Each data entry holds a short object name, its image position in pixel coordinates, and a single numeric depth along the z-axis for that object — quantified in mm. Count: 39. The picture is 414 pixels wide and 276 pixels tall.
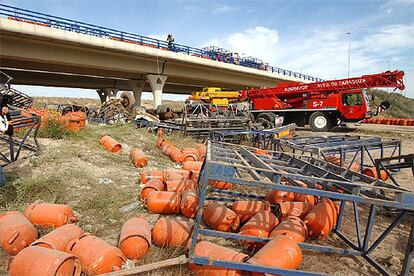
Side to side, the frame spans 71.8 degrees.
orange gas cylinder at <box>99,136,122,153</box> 8805
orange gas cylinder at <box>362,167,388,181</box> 6735
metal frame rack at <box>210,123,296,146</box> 9367
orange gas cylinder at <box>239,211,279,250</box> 3715
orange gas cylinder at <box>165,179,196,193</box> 5316
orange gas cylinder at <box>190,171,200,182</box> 6270
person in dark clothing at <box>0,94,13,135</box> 4604
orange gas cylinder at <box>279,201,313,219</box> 4266
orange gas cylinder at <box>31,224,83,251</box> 3123
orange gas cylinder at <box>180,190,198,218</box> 4547
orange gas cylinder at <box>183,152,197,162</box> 8234
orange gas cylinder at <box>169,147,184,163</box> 8766
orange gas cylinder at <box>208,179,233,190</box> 5969
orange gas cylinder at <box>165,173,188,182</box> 5735
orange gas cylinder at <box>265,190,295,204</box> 4785
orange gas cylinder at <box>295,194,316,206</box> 4934
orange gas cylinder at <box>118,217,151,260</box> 3359
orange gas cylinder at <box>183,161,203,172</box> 7182
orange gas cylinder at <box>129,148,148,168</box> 7690
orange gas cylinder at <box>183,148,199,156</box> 8901
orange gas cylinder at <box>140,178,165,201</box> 5078
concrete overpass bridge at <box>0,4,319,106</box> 15430
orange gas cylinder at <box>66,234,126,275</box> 3021
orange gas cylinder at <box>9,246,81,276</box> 2643
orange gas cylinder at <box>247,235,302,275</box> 2980
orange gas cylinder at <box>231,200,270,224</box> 4293
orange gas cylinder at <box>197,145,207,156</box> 9151
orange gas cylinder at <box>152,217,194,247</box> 3621
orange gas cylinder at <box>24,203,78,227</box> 4004
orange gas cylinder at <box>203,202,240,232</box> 4059
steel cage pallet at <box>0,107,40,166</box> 6145
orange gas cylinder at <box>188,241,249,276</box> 2961
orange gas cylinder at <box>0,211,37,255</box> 3377
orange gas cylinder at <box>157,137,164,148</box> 10022
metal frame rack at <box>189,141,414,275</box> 2881
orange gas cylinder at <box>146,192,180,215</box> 4703
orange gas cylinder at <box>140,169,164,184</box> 5934
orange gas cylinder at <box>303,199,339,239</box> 4086
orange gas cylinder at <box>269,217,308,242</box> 3654
